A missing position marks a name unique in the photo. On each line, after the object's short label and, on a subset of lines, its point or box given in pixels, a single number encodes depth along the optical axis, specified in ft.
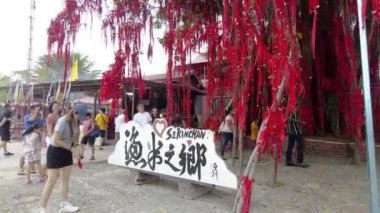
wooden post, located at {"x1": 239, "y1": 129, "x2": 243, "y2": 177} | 18.02
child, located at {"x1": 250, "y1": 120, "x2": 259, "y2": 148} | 30.99
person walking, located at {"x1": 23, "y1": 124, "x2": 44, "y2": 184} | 18.92
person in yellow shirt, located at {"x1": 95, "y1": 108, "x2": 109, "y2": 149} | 34.19
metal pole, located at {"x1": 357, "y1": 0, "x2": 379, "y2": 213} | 9.34
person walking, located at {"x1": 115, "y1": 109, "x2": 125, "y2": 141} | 30.72
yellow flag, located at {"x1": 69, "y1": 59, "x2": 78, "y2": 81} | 50.36
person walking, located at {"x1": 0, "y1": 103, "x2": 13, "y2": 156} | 28.91
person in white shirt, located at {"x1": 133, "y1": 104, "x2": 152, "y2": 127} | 25.31
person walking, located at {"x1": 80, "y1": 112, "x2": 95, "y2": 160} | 27.17
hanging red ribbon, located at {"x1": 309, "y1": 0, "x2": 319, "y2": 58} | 10.94
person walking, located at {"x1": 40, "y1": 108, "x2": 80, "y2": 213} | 13.74
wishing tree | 12.23
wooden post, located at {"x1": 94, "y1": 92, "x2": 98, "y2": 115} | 45.52
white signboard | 15.02
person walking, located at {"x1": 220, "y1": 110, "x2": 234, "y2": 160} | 28.07
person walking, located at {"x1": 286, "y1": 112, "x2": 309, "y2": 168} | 22.94
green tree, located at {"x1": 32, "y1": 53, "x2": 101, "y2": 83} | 109.88
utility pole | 53.36
